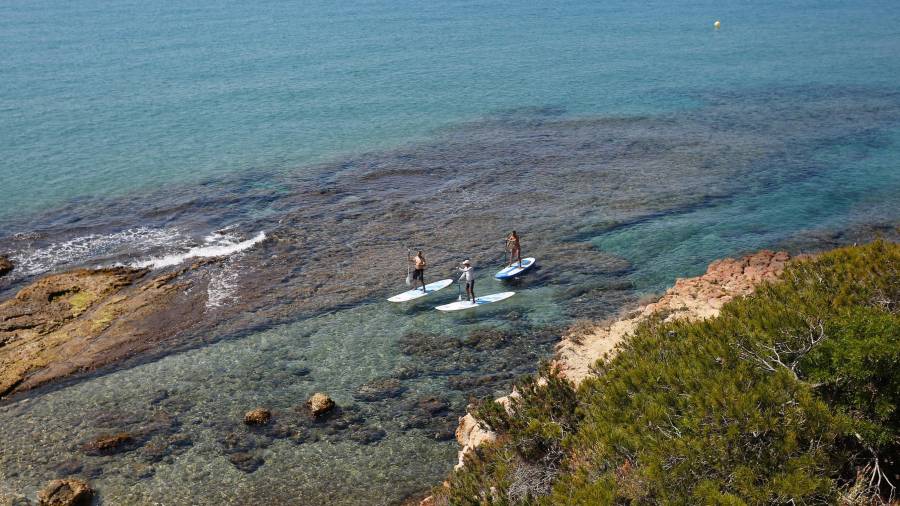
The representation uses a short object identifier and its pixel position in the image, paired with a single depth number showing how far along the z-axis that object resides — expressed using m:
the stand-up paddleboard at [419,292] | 23.89
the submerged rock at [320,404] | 17.84
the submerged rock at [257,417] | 17.69
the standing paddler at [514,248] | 25.30
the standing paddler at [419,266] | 23.97
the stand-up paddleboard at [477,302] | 23.27
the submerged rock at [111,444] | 16.78
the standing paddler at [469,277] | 23.22
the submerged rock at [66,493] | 14.86
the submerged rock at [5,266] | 26.84
